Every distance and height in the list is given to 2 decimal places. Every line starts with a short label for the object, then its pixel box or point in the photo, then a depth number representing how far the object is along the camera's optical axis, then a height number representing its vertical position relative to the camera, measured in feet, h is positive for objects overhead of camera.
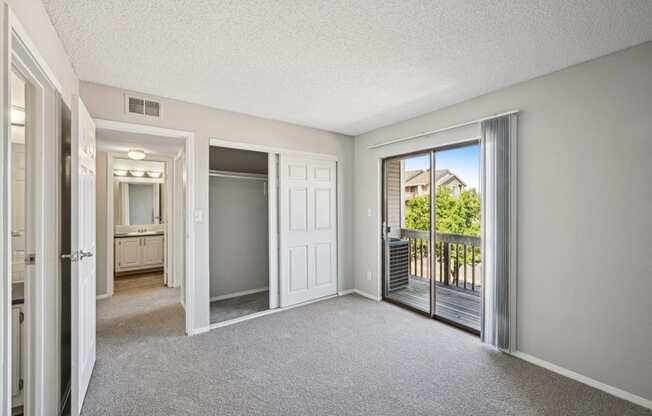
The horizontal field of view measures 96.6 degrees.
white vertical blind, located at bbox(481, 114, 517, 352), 8.77 -0.71
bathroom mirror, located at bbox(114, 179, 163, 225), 19.16 +0.41
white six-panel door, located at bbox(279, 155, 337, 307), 12.79 -0.93
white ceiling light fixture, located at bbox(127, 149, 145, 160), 14.58 +2.81
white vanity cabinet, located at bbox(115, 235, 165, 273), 18.30 -2.84
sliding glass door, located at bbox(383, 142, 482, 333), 11.32 -1.04
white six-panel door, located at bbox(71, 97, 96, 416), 6.08 -1.01
